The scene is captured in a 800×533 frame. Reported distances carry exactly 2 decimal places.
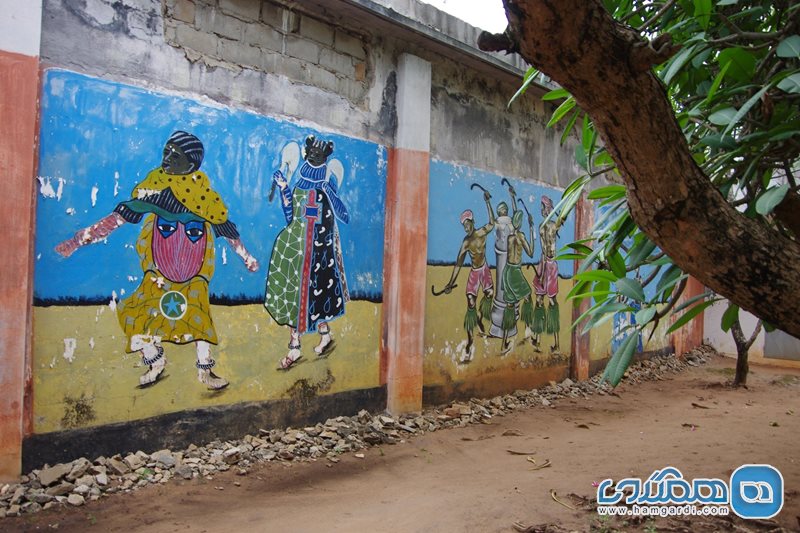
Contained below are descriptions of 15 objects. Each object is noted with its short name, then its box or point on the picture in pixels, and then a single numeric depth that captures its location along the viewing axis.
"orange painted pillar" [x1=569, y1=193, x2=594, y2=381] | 7.97
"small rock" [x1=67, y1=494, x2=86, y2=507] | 3.25
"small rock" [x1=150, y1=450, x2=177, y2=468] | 3.79
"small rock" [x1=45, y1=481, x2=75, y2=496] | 3.28
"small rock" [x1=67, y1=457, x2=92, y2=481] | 3.40
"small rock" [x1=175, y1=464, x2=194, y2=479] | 3.75
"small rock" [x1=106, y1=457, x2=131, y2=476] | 3.60
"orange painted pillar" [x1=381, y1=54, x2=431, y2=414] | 5.38
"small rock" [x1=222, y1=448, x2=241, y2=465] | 4.04
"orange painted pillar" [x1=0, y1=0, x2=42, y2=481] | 3.22
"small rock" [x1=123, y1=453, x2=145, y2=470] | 3.67
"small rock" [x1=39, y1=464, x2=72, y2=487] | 3.30
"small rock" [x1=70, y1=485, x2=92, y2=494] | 3.31
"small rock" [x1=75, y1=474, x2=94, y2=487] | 3.39
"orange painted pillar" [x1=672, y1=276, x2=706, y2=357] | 11.34
